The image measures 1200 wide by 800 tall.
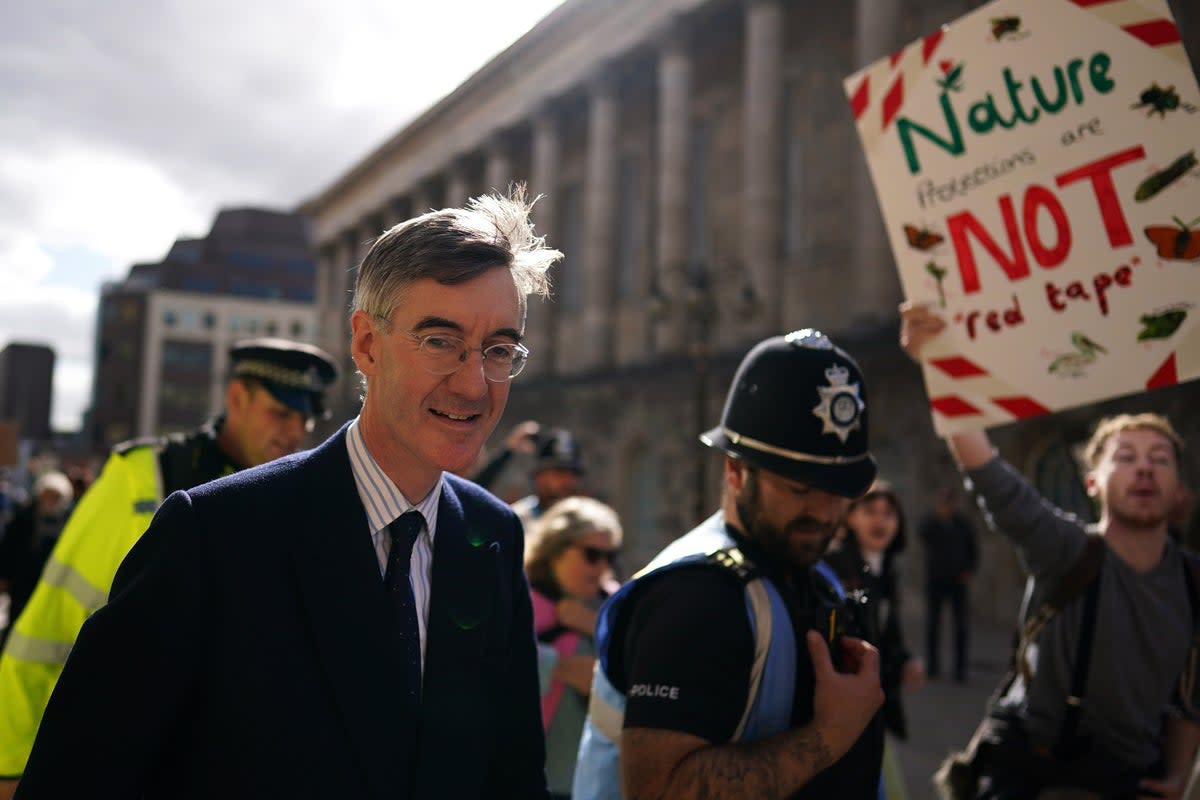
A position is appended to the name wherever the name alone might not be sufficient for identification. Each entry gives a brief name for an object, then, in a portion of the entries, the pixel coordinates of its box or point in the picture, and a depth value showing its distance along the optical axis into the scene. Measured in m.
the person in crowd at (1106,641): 3.41
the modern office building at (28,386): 87.56
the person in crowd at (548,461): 6.54
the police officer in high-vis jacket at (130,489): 2.87
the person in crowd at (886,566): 4.55
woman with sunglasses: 3.91
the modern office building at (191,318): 78.25
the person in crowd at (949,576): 11.95
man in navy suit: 1.55
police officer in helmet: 2.08
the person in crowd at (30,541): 7.47
